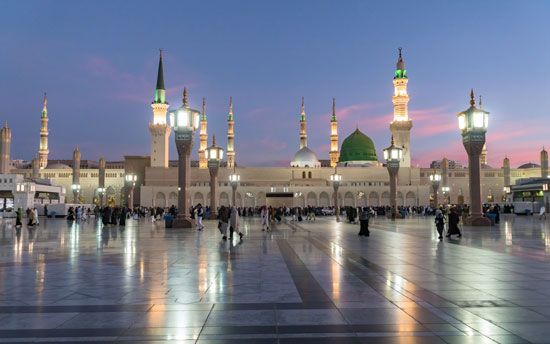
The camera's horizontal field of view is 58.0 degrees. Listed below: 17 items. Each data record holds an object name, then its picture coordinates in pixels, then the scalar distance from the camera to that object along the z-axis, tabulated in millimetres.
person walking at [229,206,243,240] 15615
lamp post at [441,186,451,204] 76981
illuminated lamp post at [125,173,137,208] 39906
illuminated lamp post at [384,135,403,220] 36625
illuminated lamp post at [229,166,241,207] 42672
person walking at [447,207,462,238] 16578
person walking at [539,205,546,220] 32494
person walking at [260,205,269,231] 22188
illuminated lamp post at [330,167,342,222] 42559
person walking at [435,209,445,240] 15784
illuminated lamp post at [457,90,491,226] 24453
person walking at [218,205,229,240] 16156
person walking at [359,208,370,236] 17547
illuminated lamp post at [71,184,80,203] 59406
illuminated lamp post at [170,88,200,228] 24234
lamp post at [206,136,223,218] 34656
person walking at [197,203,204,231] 21745
